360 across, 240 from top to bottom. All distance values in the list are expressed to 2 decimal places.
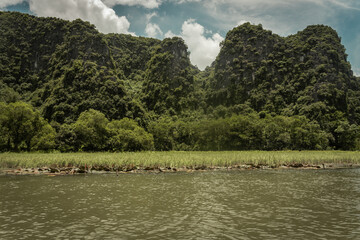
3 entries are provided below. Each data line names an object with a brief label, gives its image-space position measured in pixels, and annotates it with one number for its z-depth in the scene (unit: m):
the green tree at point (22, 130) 44.88
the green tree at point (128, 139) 59.69
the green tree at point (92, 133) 58.38
